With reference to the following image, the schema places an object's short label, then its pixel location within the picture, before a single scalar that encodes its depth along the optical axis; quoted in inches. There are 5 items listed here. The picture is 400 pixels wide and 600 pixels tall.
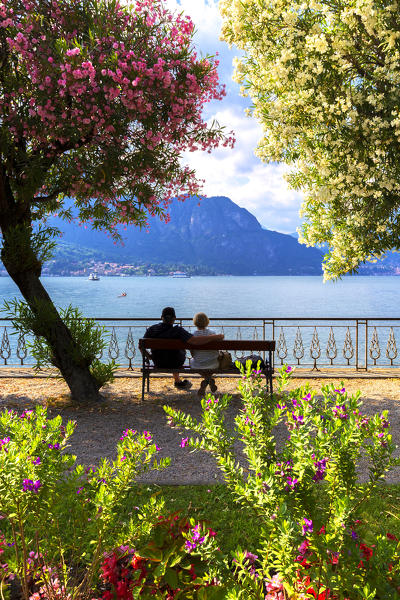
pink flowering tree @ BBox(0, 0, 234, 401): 256.4
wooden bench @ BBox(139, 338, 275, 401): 299.4
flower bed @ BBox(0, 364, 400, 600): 75.2
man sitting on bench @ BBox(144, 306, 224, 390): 317.4
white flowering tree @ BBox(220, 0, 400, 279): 281.6
